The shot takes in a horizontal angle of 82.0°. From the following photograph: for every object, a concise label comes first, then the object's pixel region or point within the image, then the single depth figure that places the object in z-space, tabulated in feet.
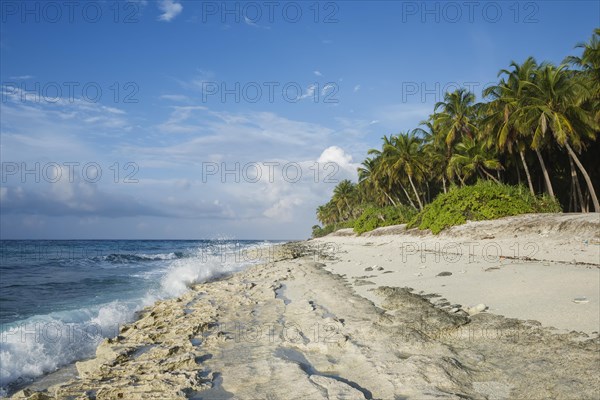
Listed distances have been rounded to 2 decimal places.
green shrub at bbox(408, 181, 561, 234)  59.98
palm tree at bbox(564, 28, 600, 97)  67.26
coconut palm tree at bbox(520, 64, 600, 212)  67.97
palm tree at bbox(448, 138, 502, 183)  96.02
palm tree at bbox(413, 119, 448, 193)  120.26
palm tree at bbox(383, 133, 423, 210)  128.47
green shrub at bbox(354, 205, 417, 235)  115.85
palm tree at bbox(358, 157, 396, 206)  154.20
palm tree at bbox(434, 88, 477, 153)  108.17
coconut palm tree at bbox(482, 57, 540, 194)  78.02
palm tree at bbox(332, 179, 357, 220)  250.37
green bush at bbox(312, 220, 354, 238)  239.01
